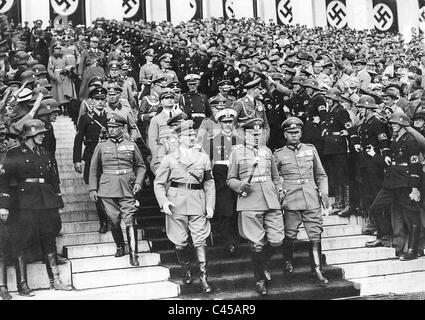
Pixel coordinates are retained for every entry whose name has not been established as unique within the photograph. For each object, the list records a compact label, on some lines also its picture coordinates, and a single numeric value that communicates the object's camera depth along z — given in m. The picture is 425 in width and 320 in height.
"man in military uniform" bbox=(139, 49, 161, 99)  10.21
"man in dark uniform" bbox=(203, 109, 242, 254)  6.94
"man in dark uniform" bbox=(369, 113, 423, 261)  7.48
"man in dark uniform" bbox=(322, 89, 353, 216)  8.47
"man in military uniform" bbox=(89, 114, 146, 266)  6.60
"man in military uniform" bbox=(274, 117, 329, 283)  6.70
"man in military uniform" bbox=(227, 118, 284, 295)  6.30
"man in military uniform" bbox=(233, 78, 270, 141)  7.96
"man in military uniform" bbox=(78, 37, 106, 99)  10.34
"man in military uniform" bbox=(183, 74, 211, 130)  8.38
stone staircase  6.16
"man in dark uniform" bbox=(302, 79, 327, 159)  8.61
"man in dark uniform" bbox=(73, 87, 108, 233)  7.37
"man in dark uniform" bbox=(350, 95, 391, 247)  8.16
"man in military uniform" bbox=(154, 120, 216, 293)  6.14
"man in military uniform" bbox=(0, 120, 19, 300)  5.81
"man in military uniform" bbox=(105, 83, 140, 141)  7.69
